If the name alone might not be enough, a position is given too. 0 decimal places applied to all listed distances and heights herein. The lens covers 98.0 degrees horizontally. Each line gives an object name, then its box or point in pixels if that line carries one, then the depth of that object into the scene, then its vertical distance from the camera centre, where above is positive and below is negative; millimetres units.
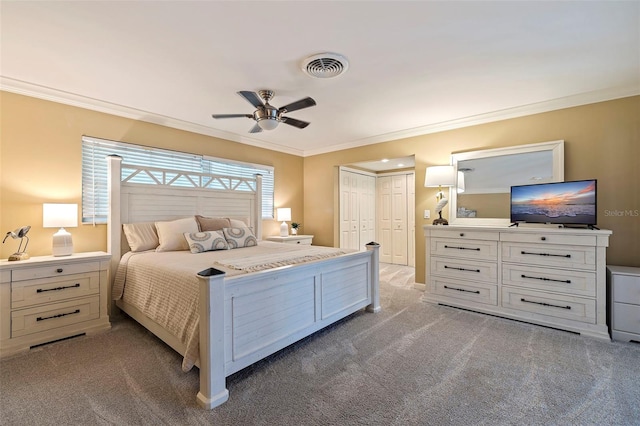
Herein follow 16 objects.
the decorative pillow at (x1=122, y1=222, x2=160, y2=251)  3152 -254
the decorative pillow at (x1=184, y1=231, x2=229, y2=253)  3097 -316
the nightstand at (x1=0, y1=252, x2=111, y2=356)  2307 -768
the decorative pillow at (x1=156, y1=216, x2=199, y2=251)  3199 -230
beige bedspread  1938 -524
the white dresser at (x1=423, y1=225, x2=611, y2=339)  2629 -637
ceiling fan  2421 +973
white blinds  3105 +674
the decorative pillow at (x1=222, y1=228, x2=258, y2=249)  3467 -302
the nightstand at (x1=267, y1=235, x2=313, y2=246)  4727 -437
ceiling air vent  2205 +1239
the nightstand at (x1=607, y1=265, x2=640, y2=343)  2477 -817
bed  1755 -561
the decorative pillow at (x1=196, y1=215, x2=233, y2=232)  3596 -123
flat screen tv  2787 +125
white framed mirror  3207 +479
